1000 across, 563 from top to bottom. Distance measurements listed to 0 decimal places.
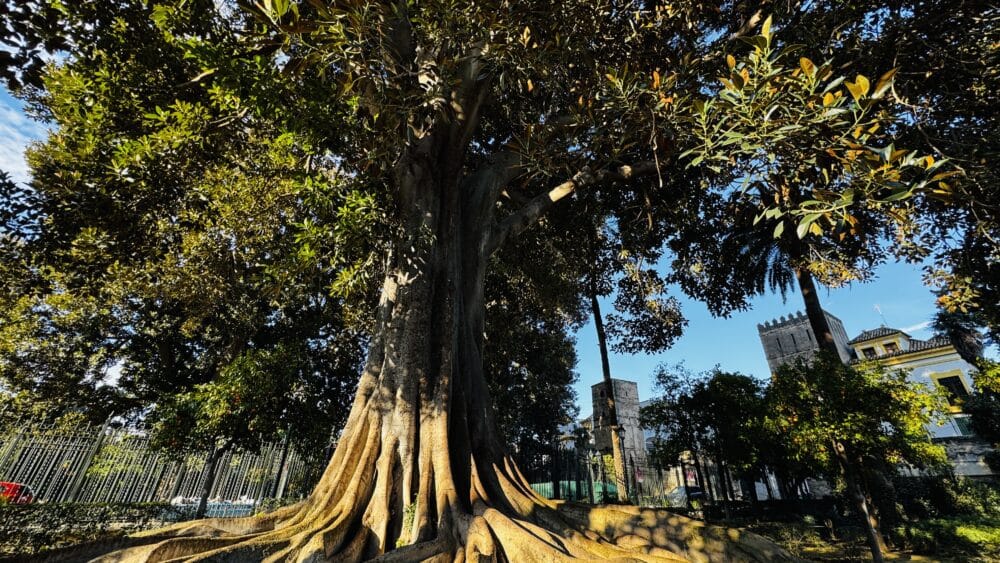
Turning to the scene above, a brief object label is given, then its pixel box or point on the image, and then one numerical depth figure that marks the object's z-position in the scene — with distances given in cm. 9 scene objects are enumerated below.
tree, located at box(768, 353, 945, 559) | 932
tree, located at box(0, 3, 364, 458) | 454
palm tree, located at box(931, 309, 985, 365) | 2353
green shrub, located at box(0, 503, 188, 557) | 714
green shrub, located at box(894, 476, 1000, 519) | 1648
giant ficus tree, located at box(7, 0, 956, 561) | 402
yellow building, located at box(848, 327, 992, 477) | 2427
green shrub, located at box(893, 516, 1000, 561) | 971
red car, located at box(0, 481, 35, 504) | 1006
